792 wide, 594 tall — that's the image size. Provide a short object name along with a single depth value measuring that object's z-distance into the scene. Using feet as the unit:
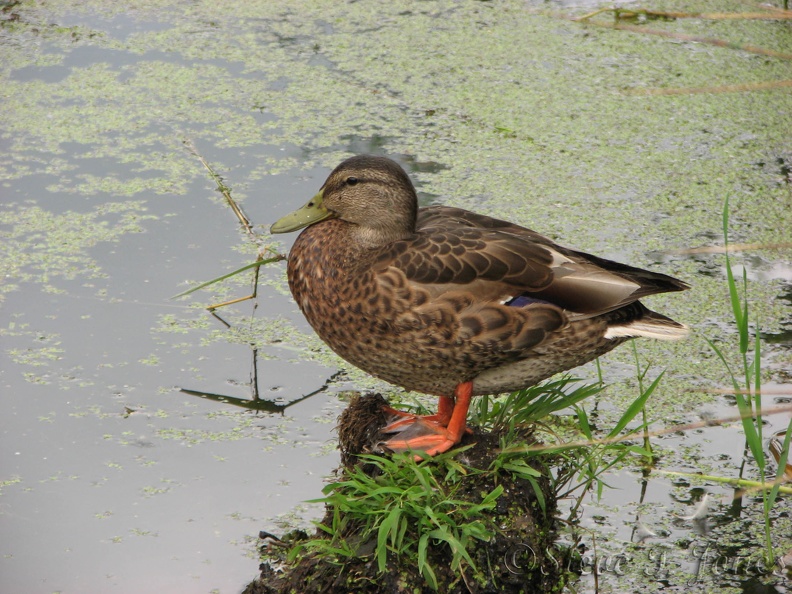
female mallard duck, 18.88
